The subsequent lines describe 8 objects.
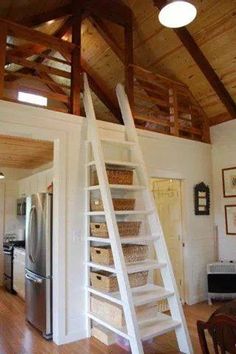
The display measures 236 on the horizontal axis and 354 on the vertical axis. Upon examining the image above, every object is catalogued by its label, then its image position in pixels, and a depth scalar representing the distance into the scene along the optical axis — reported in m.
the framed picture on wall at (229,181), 4.85
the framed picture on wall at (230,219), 4.80
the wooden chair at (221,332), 1.33
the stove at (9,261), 5.47
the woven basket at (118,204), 3.41
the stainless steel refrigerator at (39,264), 3.44
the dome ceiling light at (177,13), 2.65
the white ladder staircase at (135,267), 2.71
